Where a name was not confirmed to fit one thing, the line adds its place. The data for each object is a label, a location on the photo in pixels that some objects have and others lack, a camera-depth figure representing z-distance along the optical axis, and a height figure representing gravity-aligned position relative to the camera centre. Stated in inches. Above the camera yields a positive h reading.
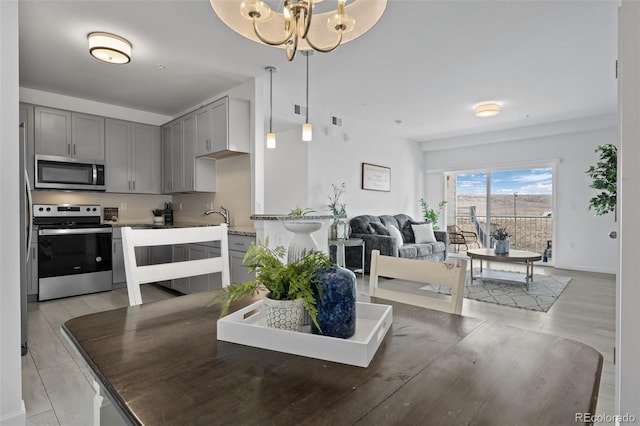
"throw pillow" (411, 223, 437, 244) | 237.5 -16.6
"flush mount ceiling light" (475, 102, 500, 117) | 194.4 +59.2
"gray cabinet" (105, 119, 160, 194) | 184.2 +30.4
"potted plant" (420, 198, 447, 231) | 289.5 -1.9
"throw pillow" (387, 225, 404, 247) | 211.7 -15.3
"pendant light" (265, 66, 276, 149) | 142.3 +31.2
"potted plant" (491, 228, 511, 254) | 183.0 -17.6
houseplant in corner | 121.5 +10.1
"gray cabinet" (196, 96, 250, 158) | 153.7 +38.8
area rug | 148.6 -40.9
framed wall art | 244.7 +24.7
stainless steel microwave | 160.9 +18.4
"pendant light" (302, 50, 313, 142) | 128.7 +31.1
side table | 176.3 -18.4
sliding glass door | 256.7 +4.9
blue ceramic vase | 33.6 -9.5
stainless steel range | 152.2 -19.5
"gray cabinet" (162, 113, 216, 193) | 178.2 +26.0
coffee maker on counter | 210.1 -3.5
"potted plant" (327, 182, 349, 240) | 182.9 -2.0
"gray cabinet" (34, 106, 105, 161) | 161.3 +38.4
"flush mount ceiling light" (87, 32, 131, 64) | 113.8 +56.6
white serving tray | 30.7 -12.9
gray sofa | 200.8 -21.7
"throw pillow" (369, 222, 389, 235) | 213.8 -11.6
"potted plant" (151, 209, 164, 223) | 205.5 -3.2
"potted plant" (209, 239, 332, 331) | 33.9 -7.8
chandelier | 58.8 +35.5
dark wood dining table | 23.5 -14.2
